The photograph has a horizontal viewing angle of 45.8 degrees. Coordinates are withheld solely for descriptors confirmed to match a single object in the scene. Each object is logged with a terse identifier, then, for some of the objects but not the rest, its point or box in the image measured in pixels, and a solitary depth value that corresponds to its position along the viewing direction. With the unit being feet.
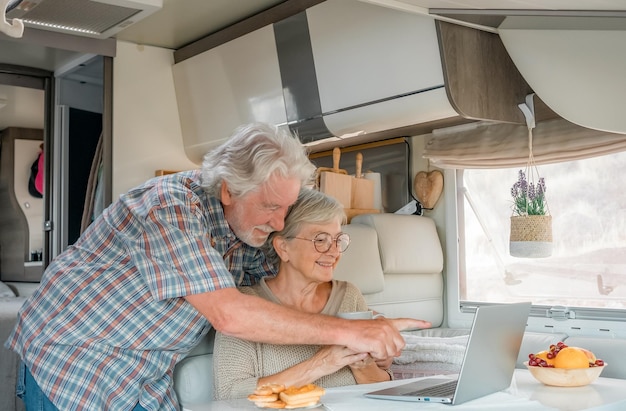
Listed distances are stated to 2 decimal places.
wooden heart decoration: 11.21
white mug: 5.94
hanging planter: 9.38
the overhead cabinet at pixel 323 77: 8.77
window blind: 9.42
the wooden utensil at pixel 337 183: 10.20
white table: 5.65
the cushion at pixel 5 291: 13.75
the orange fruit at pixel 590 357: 6.69
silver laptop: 5.65
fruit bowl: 6.49
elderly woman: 6.33
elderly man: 5.80
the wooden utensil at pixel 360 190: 10.88
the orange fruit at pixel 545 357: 6.65
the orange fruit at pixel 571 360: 6.55
